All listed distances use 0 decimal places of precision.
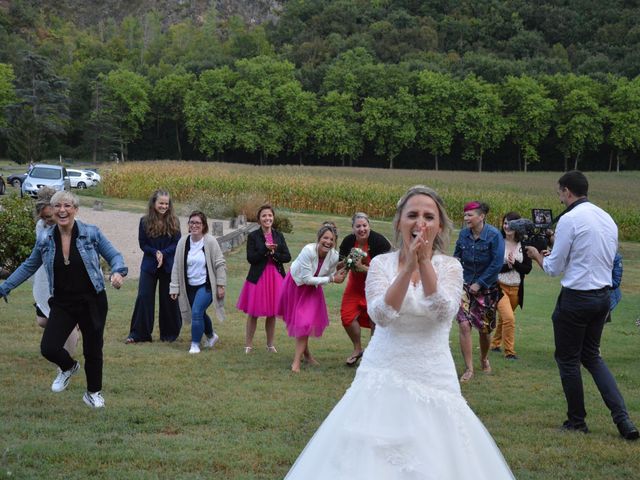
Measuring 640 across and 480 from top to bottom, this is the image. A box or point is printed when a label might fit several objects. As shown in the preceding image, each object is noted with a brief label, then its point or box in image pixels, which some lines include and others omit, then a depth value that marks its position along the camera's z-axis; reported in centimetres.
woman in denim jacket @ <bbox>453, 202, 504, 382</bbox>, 926
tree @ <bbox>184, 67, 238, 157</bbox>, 9500
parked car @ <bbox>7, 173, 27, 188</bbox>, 4873
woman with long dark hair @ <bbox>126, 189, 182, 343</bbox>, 1112
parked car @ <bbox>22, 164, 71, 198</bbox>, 3838
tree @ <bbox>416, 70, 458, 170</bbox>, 9569
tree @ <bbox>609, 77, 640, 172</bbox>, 9550
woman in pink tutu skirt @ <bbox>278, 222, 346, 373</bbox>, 970
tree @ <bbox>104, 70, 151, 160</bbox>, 9531
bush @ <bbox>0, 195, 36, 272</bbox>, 1559
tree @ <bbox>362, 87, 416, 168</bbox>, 9438
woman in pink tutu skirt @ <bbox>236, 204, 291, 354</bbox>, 1052
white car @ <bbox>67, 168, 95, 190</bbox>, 5216
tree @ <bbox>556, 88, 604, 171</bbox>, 9506
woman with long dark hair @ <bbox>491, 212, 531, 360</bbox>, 1058
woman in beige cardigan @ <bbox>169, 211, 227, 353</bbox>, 1055
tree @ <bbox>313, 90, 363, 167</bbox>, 9400
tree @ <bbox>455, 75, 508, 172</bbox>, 9519
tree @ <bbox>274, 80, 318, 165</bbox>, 9525
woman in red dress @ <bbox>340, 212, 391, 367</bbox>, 935
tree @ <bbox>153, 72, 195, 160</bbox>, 9931
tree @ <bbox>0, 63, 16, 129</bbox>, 8781
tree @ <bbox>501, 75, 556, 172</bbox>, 9606
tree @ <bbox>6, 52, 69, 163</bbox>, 8356
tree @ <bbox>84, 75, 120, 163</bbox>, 8956
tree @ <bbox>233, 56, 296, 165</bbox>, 9525
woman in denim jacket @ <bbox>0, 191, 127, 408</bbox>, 705
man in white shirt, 679
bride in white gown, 389
